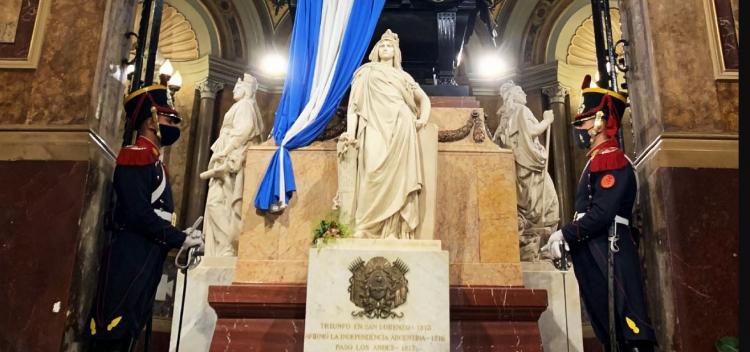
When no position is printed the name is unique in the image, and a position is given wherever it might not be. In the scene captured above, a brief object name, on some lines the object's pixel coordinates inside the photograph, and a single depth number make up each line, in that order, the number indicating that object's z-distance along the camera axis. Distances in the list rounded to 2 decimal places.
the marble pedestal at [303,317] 4.98
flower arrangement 4.73
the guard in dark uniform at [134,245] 5.24
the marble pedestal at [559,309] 6.08
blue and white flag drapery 5.66
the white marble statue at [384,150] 4.96
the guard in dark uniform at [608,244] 5.06
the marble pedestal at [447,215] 5.47
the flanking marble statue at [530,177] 7.23
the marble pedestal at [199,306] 6.04
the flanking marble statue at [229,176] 7.21
